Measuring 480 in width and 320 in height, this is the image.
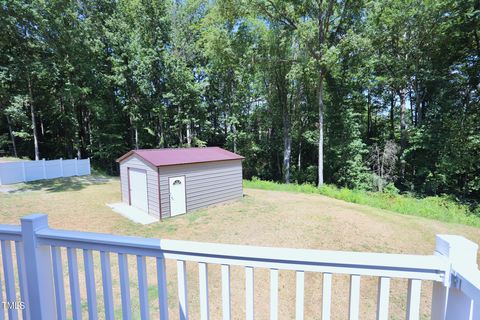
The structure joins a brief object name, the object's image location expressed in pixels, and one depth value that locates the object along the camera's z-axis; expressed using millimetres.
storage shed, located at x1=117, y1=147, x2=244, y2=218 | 7460
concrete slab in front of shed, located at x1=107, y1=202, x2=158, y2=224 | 7207
